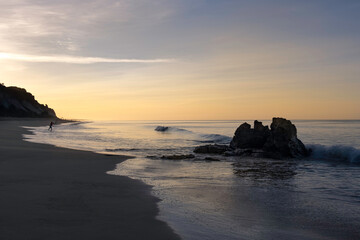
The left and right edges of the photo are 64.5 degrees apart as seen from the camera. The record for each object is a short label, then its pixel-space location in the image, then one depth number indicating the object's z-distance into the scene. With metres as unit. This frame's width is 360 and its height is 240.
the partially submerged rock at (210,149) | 21.23
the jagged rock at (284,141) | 19.98
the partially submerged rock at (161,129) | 64.35
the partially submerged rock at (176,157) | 17.14
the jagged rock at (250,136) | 22.72
